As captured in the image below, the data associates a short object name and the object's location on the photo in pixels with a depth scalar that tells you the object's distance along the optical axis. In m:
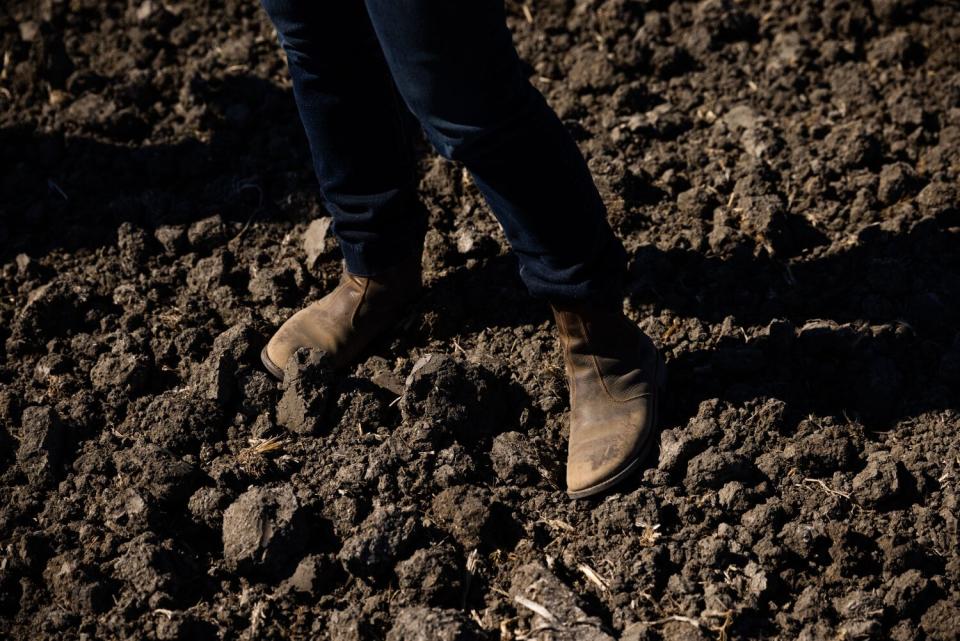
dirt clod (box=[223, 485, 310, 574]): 2.22
